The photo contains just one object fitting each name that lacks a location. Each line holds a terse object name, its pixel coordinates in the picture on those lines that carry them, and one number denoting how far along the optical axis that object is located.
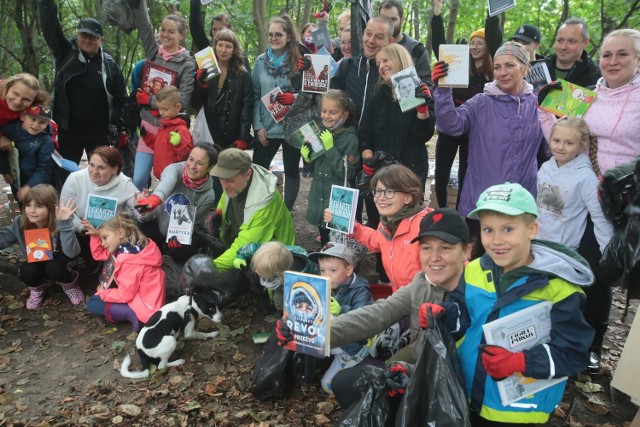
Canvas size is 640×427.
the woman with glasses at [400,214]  3.80
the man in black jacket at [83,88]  5.71
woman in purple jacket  4.23
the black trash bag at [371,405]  2.57
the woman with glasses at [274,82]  5.75
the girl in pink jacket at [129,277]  4.54
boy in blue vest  2.47
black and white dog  3.94
